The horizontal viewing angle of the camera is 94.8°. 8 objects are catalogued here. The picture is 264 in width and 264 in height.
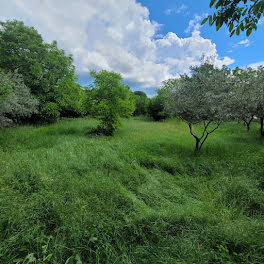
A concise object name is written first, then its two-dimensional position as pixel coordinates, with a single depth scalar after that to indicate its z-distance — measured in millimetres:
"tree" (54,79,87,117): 12547
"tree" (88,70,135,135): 8898
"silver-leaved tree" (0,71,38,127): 5289
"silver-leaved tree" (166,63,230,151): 4969
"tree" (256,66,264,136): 6016
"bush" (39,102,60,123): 11266
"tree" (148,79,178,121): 20931
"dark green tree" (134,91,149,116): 27688
